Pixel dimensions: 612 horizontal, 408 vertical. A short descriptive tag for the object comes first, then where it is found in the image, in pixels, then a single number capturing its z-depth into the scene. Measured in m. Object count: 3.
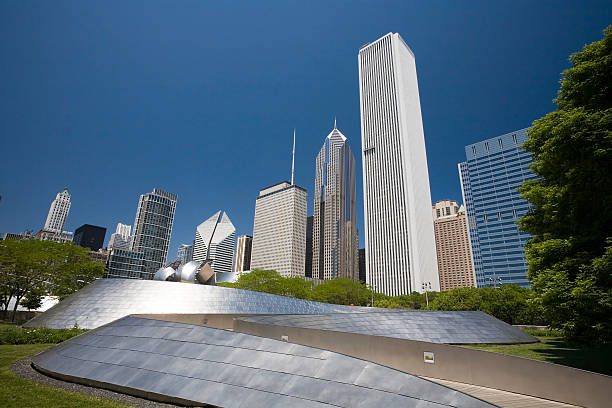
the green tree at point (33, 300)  33.54
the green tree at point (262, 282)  55.50
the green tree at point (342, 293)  62.72
